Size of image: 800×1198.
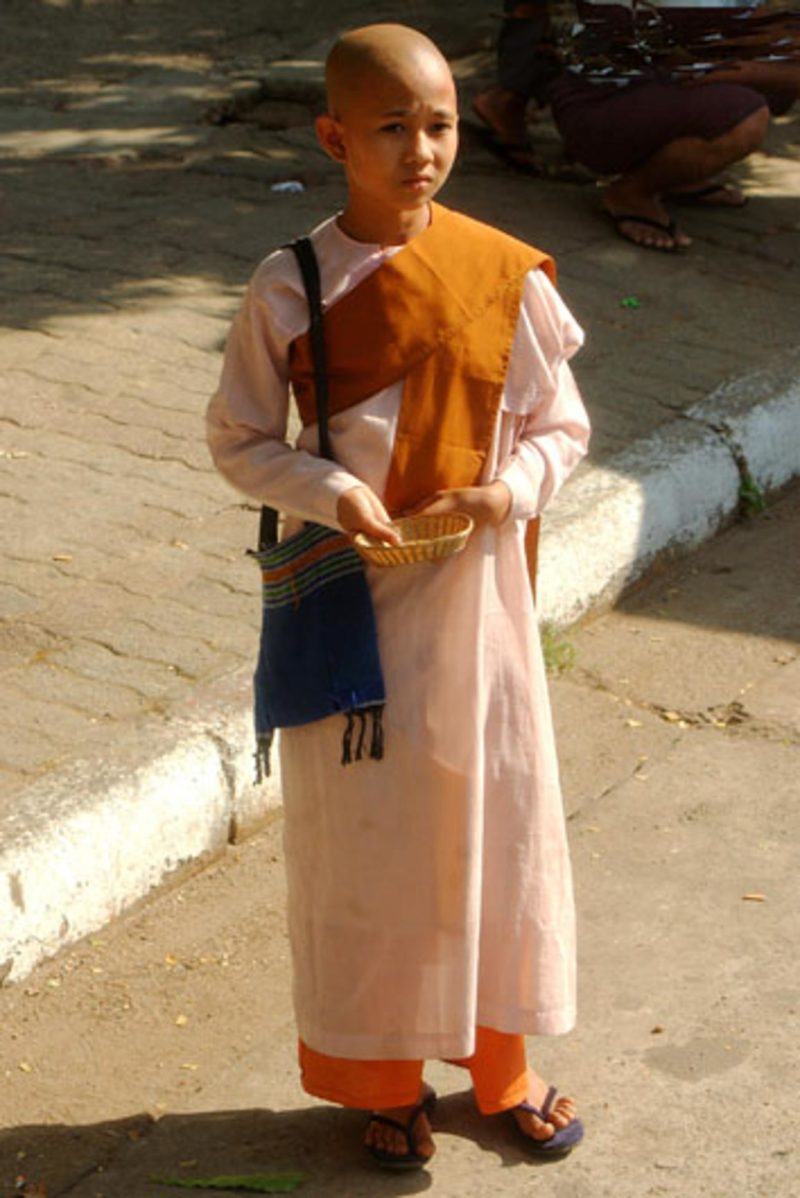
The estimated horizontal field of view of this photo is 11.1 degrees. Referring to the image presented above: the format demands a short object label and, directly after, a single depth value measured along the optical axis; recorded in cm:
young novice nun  558
